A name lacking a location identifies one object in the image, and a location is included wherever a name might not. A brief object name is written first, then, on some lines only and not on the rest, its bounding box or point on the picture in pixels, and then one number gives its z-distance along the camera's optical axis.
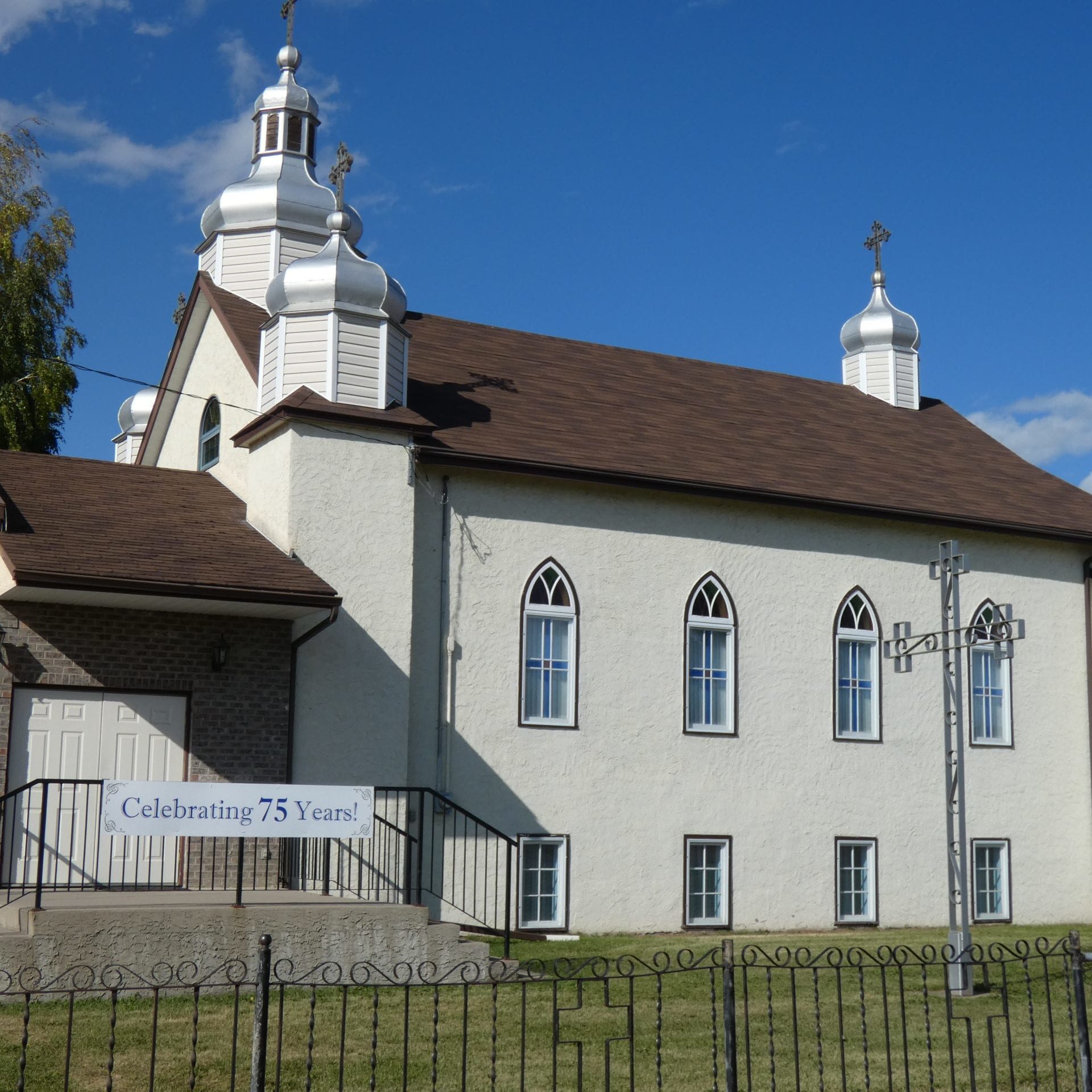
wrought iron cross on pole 12.71
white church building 15.26
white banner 11.38
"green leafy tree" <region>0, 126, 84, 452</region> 26.25
